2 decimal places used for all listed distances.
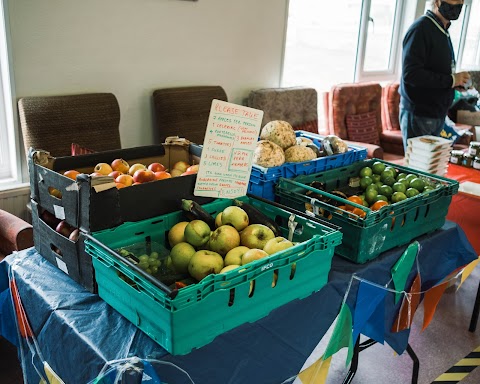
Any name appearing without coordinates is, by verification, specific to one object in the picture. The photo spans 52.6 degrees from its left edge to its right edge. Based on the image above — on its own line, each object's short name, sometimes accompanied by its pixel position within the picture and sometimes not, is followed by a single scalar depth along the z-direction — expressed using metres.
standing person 3.04
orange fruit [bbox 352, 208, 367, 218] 1.47
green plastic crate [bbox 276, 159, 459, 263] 1.43
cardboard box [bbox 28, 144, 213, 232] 1.19
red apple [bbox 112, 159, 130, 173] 1.52
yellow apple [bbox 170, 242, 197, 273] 1.20
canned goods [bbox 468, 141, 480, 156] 2.90
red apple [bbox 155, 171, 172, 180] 1.46
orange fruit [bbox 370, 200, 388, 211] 1.60
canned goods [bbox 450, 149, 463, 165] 2.99
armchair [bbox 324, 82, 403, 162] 4.26
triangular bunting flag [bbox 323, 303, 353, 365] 1.38
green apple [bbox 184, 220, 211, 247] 1.25
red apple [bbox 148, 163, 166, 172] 1.57
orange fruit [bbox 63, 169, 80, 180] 1.40
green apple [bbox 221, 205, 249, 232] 1.32
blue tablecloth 1.05
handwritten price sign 1.41
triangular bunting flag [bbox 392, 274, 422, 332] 1.63
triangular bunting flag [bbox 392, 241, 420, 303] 1.53
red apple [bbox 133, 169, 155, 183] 1.43
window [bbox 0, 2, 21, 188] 2.48
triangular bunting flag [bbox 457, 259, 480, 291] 1.90
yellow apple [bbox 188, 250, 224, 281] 1.15
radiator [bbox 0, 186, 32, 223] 2.60
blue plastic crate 1.64
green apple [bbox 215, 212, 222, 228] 1.34
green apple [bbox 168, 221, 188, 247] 1.30
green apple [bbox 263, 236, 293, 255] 1.21
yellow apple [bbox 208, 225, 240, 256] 1.24
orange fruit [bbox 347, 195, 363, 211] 1.61
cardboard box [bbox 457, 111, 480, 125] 5.64
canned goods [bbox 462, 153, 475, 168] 2.93
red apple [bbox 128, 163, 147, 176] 1.50
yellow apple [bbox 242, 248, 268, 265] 1.16
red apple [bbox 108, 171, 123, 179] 1.44
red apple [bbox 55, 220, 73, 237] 1.31
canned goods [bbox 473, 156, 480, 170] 2.87
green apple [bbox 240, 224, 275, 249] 1.27
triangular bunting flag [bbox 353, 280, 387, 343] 1.44
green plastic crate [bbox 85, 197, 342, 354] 0.98
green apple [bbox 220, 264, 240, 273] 1.13
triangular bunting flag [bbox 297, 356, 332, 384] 1.27
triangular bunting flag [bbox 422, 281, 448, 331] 1.74
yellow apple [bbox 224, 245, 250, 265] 1.19
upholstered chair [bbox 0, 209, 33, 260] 2.01
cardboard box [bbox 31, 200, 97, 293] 1.21
